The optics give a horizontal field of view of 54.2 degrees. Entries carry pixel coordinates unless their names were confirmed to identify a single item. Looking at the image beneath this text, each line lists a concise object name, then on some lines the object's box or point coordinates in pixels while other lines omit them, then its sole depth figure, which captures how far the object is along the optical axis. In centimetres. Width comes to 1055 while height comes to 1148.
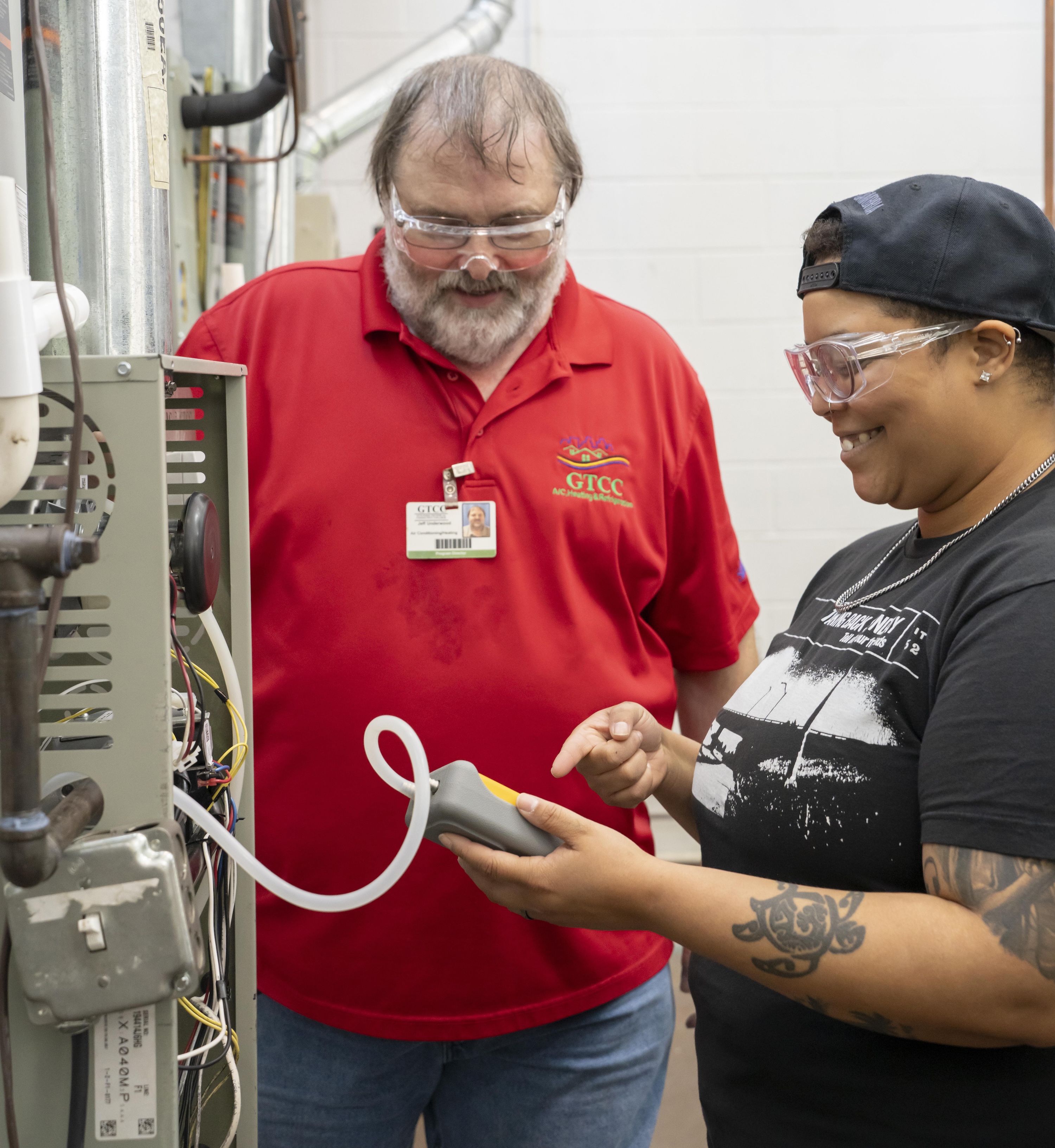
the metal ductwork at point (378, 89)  274
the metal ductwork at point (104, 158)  82
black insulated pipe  172
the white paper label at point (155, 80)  87
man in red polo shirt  129
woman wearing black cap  75
